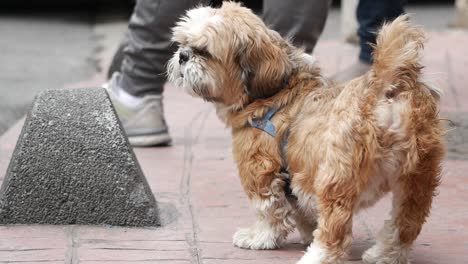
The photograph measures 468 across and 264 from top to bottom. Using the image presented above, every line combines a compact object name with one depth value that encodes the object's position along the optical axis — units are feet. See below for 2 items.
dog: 23.08
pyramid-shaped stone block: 27.73
